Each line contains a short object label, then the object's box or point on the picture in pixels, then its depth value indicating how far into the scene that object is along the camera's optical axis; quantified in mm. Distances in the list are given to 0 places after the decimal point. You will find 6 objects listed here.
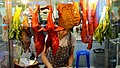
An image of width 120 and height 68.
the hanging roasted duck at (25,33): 1282
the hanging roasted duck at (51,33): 1173
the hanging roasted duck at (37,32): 1189
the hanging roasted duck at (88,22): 1220
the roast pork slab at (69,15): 1171
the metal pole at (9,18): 1405
